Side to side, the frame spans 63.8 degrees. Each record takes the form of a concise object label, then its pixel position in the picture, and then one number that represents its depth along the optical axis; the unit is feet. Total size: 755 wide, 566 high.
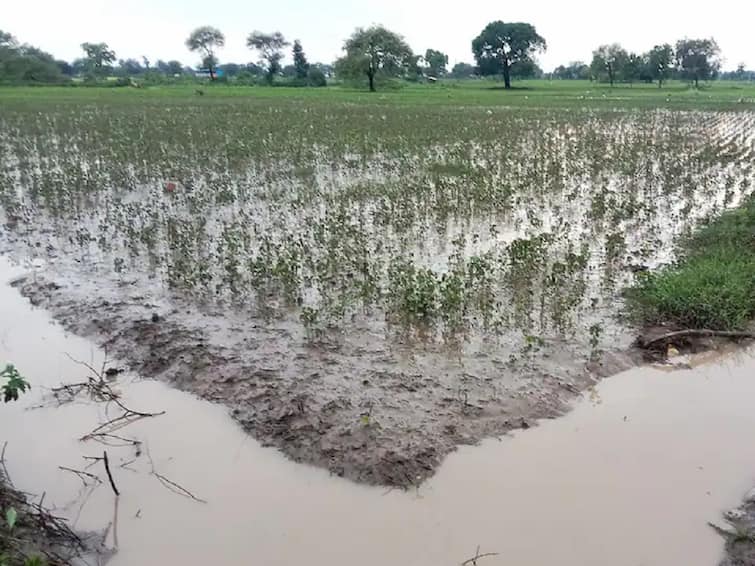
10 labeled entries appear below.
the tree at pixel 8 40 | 180.34
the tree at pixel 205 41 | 241.96
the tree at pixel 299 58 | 200.44
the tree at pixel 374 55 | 152.56
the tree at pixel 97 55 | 215.72
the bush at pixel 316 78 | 173.58
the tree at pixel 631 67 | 169.58
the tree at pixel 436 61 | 218.28
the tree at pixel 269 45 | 217.15
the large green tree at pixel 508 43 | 171.42
